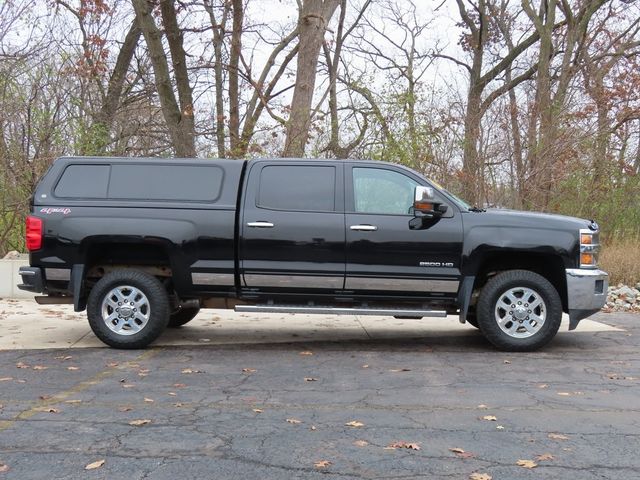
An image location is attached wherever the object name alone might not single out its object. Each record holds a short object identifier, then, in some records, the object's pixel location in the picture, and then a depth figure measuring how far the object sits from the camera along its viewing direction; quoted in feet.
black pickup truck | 23.90
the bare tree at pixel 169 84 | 51.93
